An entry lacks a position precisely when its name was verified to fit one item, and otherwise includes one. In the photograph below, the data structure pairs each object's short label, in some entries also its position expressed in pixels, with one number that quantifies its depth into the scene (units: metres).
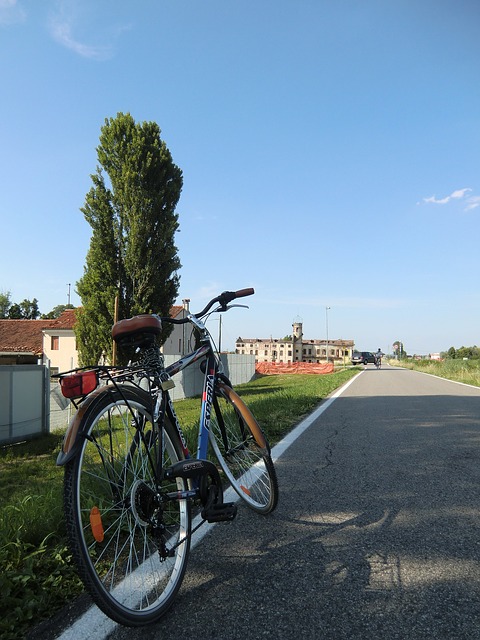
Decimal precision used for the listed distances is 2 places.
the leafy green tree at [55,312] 101.39
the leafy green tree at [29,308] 92.00
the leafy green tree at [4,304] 87.75
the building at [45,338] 48.97
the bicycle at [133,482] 2.00
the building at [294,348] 158.12
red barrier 59.23
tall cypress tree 20.44
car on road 77.52
